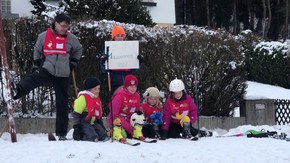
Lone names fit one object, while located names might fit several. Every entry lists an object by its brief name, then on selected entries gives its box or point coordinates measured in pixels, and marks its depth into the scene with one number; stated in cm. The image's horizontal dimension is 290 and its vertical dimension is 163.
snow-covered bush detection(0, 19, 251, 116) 902
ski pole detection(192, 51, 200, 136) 930
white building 2303
